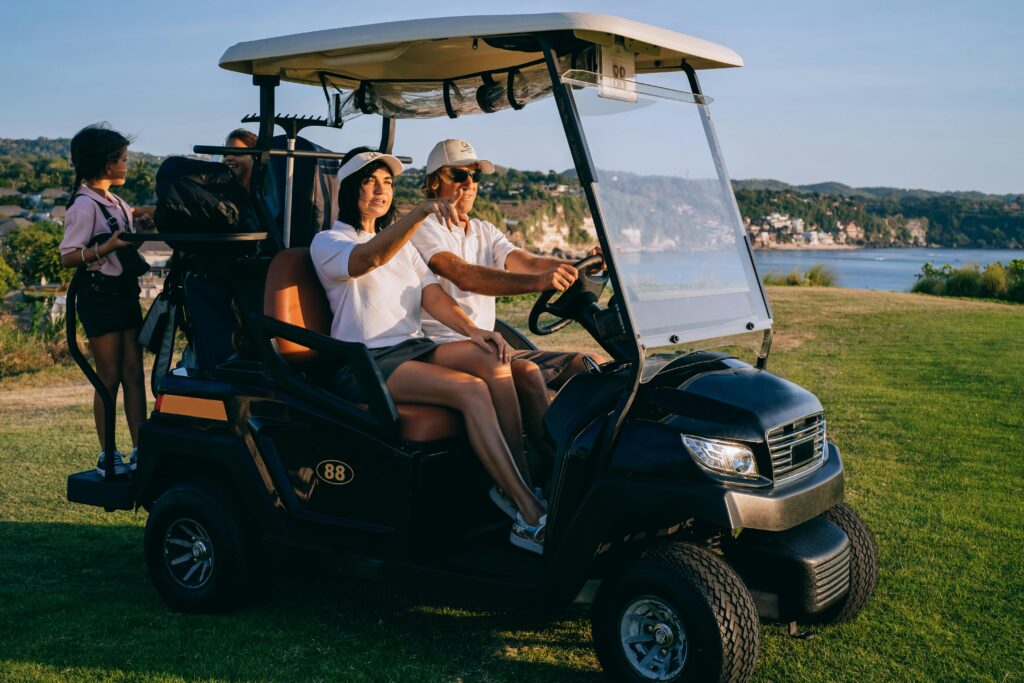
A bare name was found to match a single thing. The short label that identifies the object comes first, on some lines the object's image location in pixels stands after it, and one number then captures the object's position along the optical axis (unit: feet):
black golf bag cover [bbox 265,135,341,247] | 14.73
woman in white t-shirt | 11.23
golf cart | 9.77
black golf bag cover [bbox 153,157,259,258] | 13.06
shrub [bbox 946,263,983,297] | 59.03
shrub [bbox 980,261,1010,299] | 57.26
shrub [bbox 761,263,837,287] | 65.36
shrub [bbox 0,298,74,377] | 35.88
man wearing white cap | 12.36
